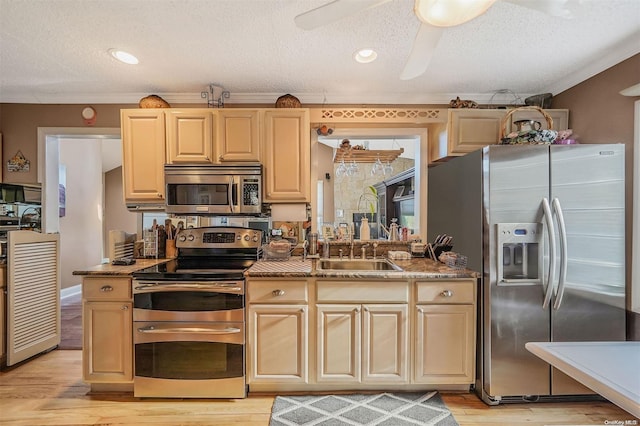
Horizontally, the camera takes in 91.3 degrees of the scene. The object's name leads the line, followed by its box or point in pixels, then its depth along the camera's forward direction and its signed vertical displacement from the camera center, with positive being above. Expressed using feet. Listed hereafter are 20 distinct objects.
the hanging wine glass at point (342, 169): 11.39 +1.54
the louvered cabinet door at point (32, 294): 8.48 -2.38
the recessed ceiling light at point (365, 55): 7.26 +3.71
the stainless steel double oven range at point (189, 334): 7.05 -2.77
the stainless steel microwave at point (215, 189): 8.59 +0.61
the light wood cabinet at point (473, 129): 8.73 +2.29
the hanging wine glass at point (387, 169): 11.45 +1.55
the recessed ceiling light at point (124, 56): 7.22 +3.67
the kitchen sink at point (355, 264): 9.06 -1.55
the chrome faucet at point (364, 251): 9.25 -1.19
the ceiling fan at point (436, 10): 4.12 +2.76
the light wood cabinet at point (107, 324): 7.23 -2.61
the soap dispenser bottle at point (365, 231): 9.82 -0.63
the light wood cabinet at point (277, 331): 7.22 -2.77
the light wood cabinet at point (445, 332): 7.19 -2.79
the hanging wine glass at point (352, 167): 11.64 +1.64
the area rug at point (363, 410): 6.40 -4.30
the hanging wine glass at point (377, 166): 11.01 +1.60
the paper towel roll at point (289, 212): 9.27 -0.03
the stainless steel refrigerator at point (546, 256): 6.75 -1.00
